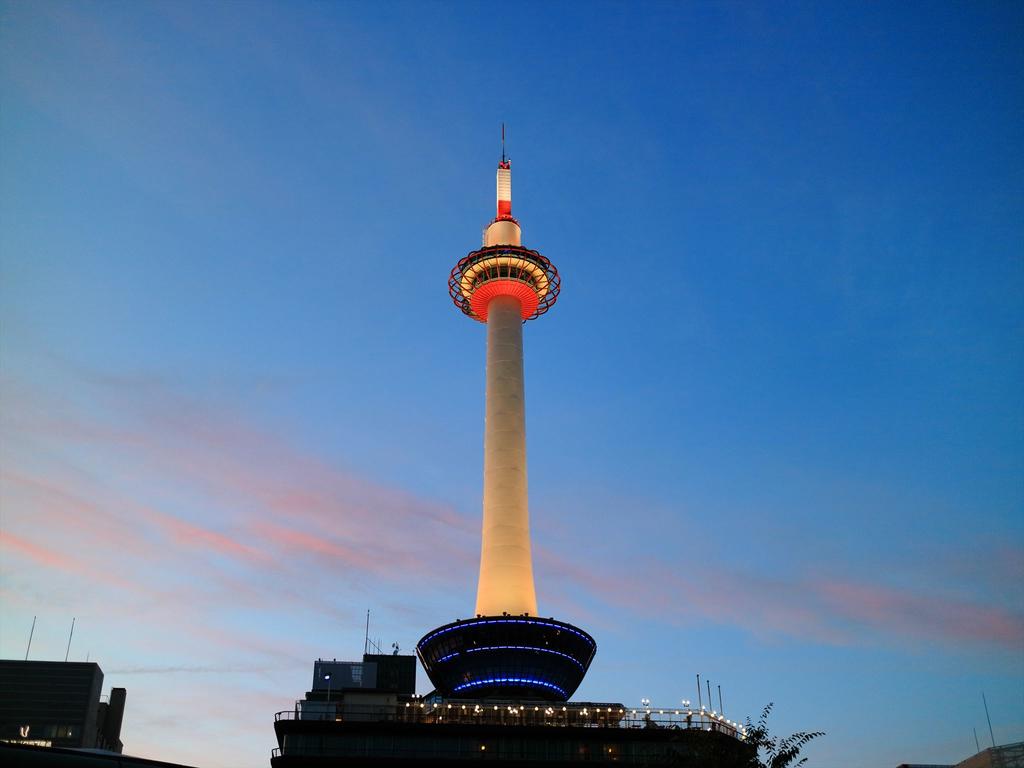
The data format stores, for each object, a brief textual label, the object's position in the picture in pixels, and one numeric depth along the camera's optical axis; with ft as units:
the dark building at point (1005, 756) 394.50
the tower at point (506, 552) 374.43
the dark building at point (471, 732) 335.67
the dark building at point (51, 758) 99.40
